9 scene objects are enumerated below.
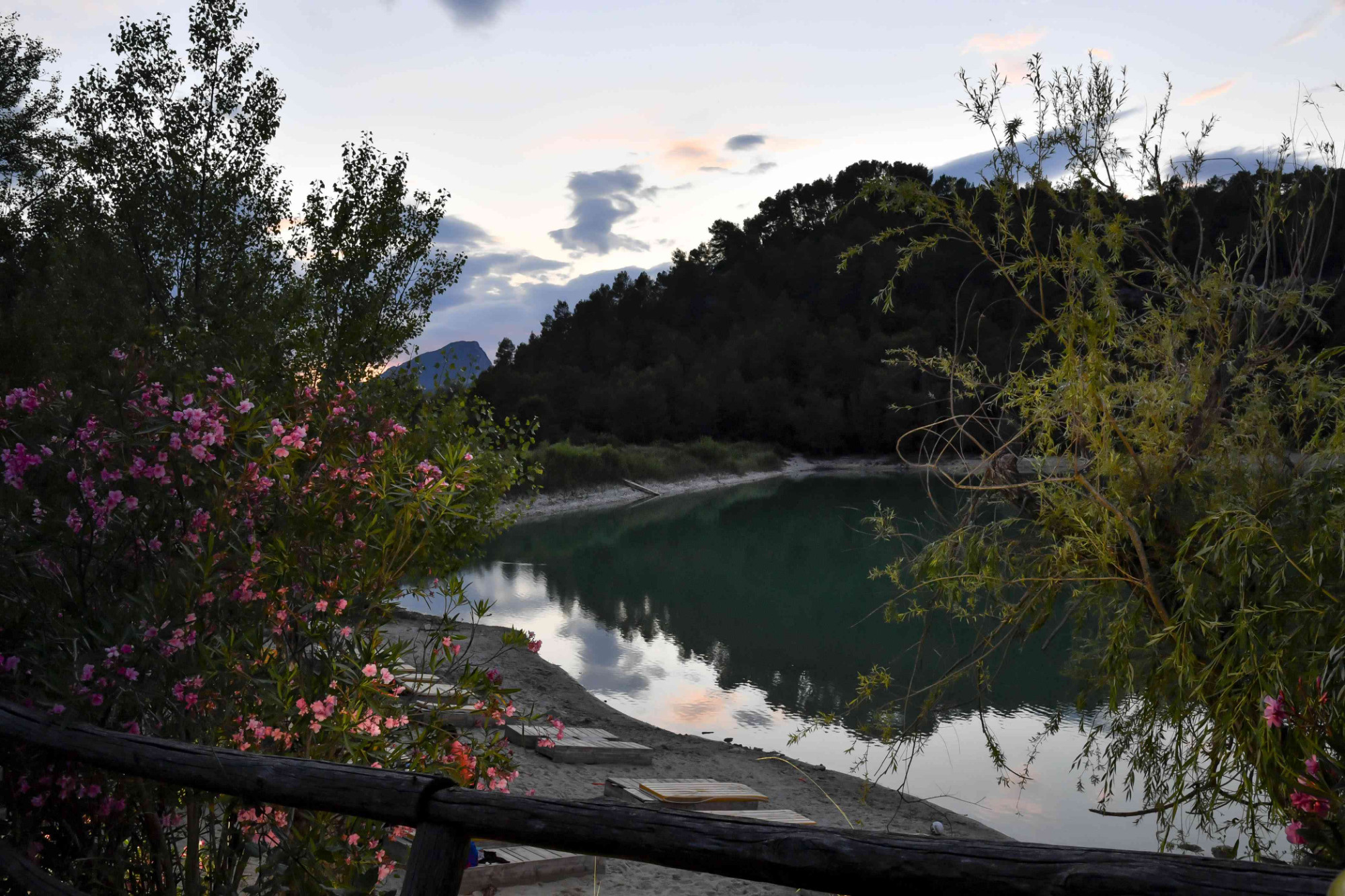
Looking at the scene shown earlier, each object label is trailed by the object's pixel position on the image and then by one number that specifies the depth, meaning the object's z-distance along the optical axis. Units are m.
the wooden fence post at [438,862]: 1.79
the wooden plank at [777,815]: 6.63
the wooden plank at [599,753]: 8.73
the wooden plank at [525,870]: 5.21
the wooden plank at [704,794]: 7.30
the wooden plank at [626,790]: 7.31
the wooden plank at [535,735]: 8.84
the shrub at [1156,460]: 3.61
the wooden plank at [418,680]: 3.76
